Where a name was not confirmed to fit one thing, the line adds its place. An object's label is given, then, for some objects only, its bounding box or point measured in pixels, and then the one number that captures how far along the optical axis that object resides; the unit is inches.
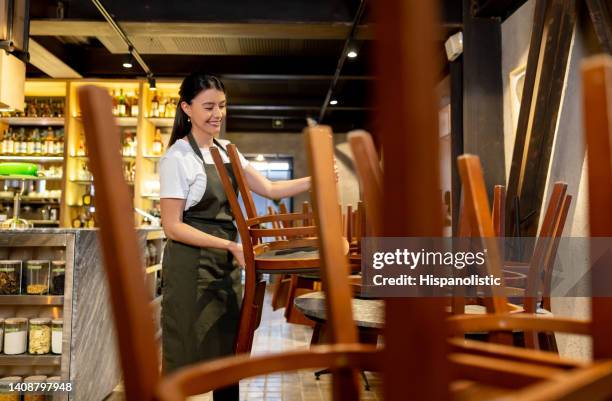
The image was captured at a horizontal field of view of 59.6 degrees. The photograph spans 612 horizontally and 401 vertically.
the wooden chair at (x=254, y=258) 69.4
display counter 107.2
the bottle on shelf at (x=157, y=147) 273.9
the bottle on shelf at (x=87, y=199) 276.2
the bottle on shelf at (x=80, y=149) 270.8
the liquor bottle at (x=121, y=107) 272.1
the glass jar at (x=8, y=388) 106.9
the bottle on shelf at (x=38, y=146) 274.7
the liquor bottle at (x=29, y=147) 273.9
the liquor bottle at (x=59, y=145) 273.9
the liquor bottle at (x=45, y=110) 278.1
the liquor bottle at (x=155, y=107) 274.2
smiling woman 77.0
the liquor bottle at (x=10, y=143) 271.3
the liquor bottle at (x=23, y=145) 272.8
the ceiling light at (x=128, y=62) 224.1
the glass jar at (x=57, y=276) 109.4
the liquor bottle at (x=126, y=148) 272.5
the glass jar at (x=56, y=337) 108.0
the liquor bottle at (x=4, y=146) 271.5
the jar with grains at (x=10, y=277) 108.1
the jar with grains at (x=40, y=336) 108.3
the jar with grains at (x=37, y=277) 109.0
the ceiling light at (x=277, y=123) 417.1
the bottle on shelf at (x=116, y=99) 271.6
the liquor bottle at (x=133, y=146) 272.8
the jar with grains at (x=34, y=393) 106.3
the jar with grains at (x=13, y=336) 107.7
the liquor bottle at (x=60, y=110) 278.6
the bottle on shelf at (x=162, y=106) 275.3
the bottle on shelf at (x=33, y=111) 277.3
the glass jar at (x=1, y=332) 108.3
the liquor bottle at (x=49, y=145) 274.5
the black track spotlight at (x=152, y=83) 239.6
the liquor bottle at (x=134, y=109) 274.1
